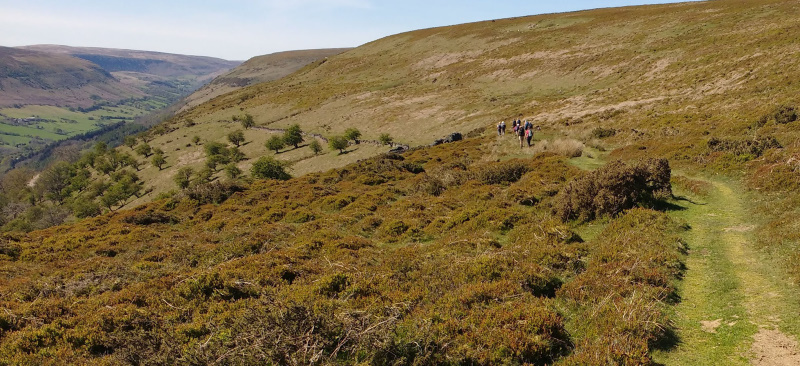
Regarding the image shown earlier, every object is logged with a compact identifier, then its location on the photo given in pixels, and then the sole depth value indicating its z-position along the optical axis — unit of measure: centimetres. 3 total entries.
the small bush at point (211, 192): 2852
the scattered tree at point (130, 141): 12292
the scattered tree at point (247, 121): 10025
